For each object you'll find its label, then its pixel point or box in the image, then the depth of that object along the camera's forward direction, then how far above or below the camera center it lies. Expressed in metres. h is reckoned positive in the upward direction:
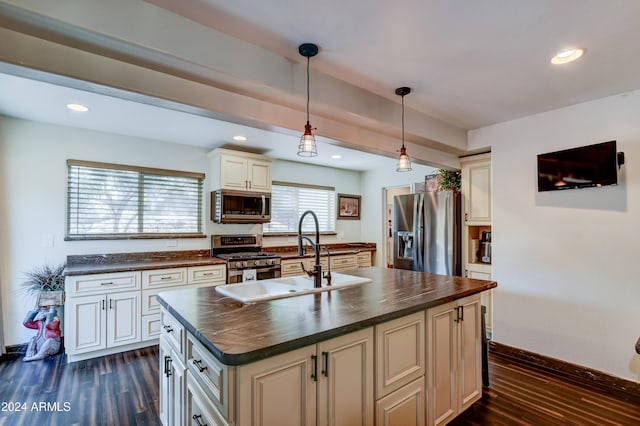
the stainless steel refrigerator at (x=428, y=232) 3.80 -0.19
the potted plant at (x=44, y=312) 3.09 -0.95
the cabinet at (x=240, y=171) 4.04 +0.63
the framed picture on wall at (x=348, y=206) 5.81 +0.21
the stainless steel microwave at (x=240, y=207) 4.05 +0.15
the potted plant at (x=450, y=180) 4.09 +0.50
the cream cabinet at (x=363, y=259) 5.37 -0.73
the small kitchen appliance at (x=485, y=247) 3.77 -0.37
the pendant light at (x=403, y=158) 2.49 +0.47
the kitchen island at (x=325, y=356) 1.20 -0.65
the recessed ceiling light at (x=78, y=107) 2.79 +1.00
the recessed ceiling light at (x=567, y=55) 1.93 +1.03
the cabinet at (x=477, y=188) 3.66 +0.35
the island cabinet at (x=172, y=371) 1.59 -0.85
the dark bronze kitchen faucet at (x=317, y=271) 2.16 -0.37
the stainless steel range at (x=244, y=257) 3.87 -0.51
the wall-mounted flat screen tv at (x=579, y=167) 2.59 +0.44
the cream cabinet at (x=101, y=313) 2.98 -0.95
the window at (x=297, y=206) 5.04 +0.19
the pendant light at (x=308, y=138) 1.89 +0.51
